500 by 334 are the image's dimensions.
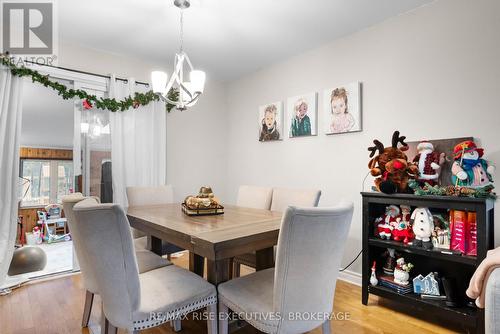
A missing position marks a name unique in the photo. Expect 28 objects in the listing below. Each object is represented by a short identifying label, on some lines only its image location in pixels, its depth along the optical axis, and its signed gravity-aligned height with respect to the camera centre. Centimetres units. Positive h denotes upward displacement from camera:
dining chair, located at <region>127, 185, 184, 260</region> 242 -30
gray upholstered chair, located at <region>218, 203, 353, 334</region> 106 -44
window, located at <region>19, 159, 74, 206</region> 577 -27
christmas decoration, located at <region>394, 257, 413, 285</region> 203 -77
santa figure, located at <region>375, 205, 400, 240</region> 212 -42
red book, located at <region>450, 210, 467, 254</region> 177 -40
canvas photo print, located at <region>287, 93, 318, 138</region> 300 +61
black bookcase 165 -64
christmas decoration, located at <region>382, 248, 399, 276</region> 218 -74
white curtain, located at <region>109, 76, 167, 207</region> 307 +30
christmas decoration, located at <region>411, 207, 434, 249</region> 192 -41
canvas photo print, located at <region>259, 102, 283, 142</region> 337 +59
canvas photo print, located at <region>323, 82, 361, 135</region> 263 +60
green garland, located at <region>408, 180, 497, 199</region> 166 -14
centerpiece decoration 192 -26
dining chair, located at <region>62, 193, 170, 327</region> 142 -60
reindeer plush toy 202 +0
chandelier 199 +63
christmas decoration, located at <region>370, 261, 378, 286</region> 215 -85
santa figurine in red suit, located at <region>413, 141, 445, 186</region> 202 +4
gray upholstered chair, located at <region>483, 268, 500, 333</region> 91 -45
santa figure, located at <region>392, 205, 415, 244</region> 204 -44
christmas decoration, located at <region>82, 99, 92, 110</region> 290 +68
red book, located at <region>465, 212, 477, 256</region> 174 -42
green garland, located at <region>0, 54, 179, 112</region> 251 +79
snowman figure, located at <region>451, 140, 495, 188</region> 178 +0
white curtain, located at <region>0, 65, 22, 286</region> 246 +4
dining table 126 -33
